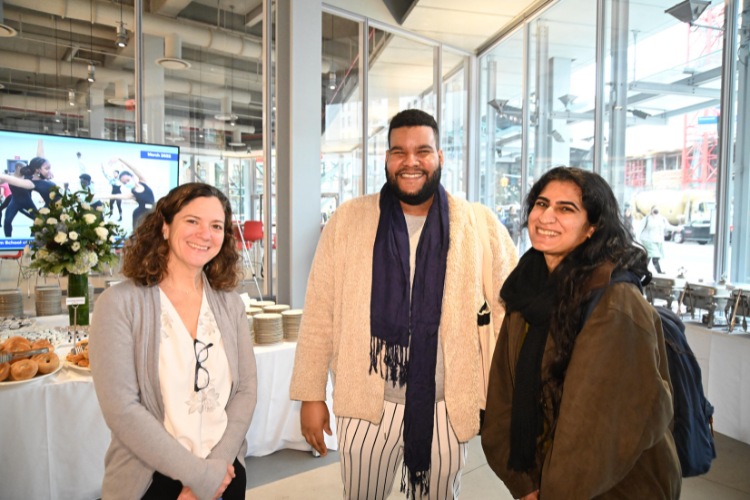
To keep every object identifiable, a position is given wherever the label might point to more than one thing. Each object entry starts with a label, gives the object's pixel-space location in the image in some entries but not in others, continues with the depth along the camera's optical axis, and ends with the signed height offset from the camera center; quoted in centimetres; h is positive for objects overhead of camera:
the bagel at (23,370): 202 -63
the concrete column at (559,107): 537 +151
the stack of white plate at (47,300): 311 -50
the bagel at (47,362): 211 -63
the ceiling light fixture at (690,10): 377 +186
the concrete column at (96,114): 407 +101
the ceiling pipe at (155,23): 403 +194
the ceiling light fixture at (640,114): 439 +115
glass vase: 253 -35
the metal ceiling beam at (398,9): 608 +296
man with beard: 147 -36
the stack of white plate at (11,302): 284 -47
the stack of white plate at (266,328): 282 -61
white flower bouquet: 238 -6
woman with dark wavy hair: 105 -33
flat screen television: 359 +45
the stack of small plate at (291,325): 294 -61
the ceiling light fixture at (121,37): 423 +175
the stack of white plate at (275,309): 308 -54
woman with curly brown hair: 128 -39
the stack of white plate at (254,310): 301 -54
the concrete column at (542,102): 572 +164
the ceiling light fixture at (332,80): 562 +184
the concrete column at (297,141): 484 +94
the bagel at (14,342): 208 -53
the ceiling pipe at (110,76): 382 +140
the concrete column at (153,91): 432 +129
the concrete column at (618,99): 457 +135
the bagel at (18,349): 208 -56
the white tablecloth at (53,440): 205 -99
